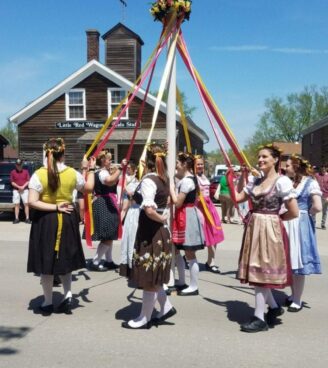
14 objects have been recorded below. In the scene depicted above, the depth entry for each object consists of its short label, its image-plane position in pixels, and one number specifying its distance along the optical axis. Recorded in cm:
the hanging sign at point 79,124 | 2533
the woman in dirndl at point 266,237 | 443
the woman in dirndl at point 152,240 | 440
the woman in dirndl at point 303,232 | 522
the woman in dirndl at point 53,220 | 478
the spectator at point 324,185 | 1283
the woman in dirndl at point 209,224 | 668
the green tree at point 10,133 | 7025
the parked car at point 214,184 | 1877
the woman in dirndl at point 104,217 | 705
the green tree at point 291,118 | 6128
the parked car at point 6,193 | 1367
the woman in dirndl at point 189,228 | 568
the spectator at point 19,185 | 1324
